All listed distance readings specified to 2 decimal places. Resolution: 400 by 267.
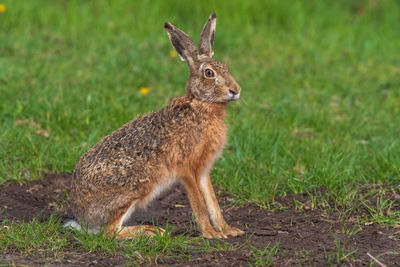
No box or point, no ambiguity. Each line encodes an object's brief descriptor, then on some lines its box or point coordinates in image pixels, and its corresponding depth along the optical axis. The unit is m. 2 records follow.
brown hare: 9.30
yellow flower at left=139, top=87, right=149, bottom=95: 15.27
